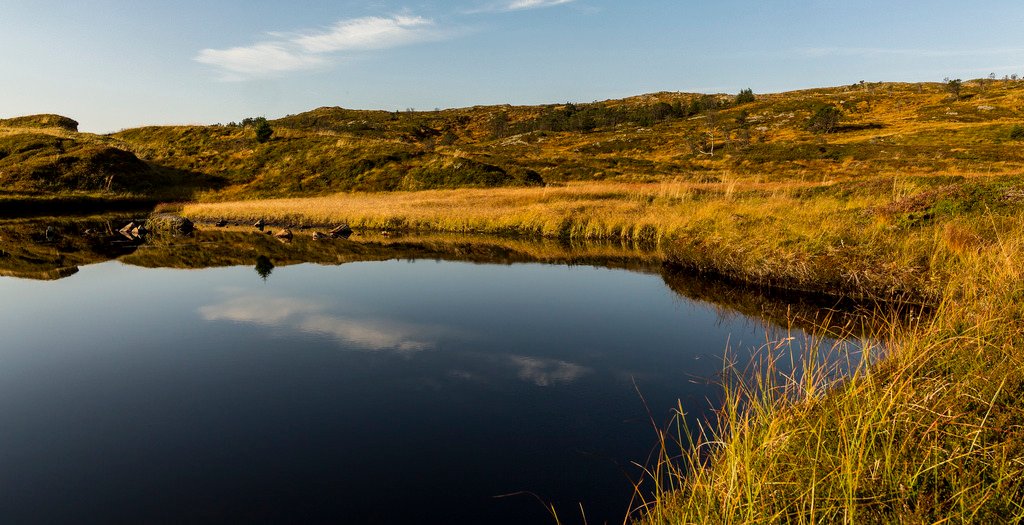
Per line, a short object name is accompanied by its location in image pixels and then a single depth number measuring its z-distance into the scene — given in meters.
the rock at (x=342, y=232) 31.06
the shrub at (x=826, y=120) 97.81
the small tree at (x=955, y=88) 122.19
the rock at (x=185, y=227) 34.81
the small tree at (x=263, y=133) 72.19
